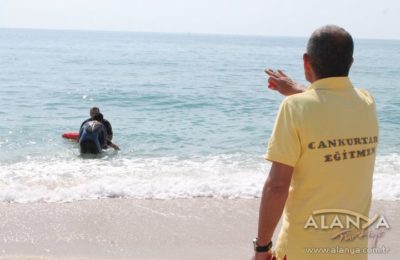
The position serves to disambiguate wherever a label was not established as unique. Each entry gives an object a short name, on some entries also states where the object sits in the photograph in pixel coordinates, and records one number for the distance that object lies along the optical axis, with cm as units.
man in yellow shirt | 210
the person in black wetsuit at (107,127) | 1127
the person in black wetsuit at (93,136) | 1057
